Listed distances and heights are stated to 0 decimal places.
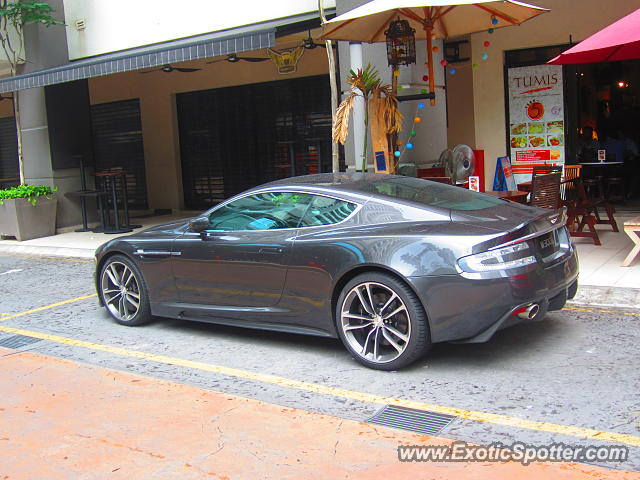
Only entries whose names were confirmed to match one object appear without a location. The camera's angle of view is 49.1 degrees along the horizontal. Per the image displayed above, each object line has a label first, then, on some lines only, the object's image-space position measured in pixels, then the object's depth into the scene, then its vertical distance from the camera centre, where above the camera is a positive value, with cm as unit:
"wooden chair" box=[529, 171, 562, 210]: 886 -53
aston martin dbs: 489 -79
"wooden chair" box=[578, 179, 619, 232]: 955 -82
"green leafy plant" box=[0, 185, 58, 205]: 1424 -23
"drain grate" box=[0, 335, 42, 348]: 669 -154
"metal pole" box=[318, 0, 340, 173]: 1044 +116
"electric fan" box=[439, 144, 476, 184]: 970 -14
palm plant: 950 +73
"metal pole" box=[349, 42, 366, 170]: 1040 +68
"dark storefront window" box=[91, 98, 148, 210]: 1833 +89
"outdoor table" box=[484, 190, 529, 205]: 891 -58
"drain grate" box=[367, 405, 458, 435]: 426 -164
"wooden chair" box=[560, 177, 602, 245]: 938 -81
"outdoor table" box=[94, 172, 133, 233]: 1422 -59
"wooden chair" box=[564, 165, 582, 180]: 1018 -36
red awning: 743 +113
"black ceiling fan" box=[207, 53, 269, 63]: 1362 +215
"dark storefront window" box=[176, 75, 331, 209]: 1505 +72
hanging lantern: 922 +151
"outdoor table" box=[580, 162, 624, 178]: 1260 -43
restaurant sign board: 1232 +55
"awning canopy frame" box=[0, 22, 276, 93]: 1030 +188
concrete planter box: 1427 -75
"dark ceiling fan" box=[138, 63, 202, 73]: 1467 +219
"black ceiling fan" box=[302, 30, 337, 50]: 1216 +211
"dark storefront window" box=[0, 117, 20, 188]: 2062 +90
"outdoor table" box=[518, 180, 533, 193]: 1004 -54
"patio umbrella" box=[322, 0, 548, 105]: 871 +179
